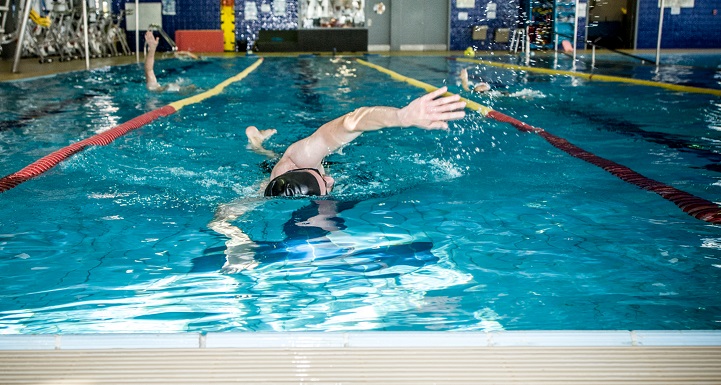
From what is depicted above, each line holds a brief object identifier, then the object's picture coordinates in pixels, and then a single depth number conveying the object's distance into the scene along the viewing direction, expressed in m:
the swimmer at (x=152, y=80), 8.23
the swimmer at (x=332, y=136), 2.58
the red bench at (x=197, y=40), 21.62
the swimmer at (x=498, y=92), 9.44
